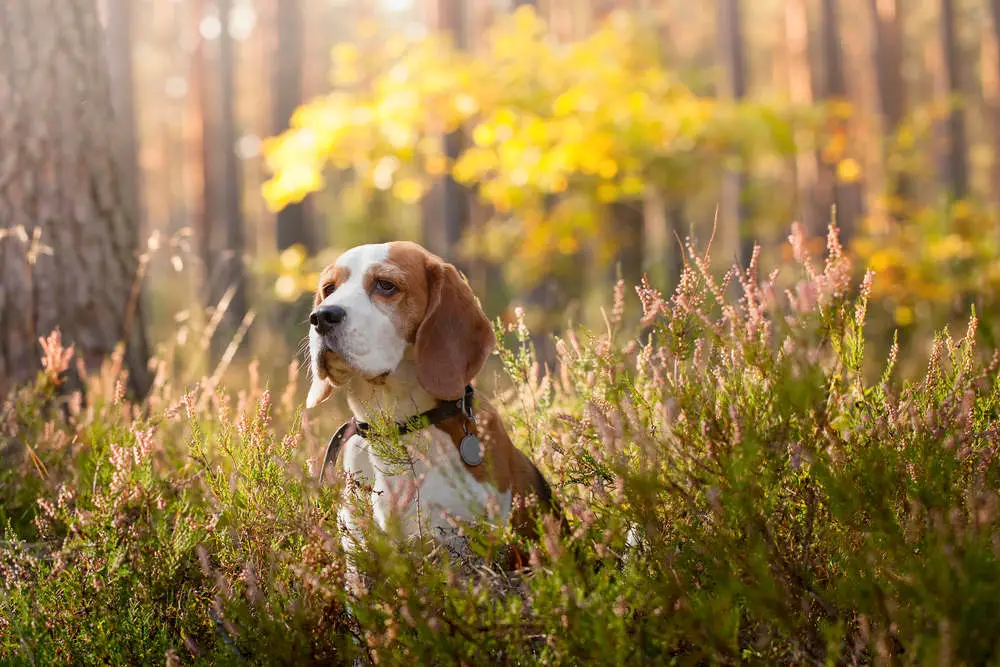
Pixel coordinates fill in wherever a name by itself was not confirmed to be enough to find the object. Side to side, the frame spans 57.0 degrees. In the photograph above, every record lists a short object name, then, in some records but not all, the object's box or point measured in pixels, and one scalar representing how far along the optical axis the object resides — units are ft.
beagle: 9.19
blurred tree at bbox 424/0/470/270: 42.34
